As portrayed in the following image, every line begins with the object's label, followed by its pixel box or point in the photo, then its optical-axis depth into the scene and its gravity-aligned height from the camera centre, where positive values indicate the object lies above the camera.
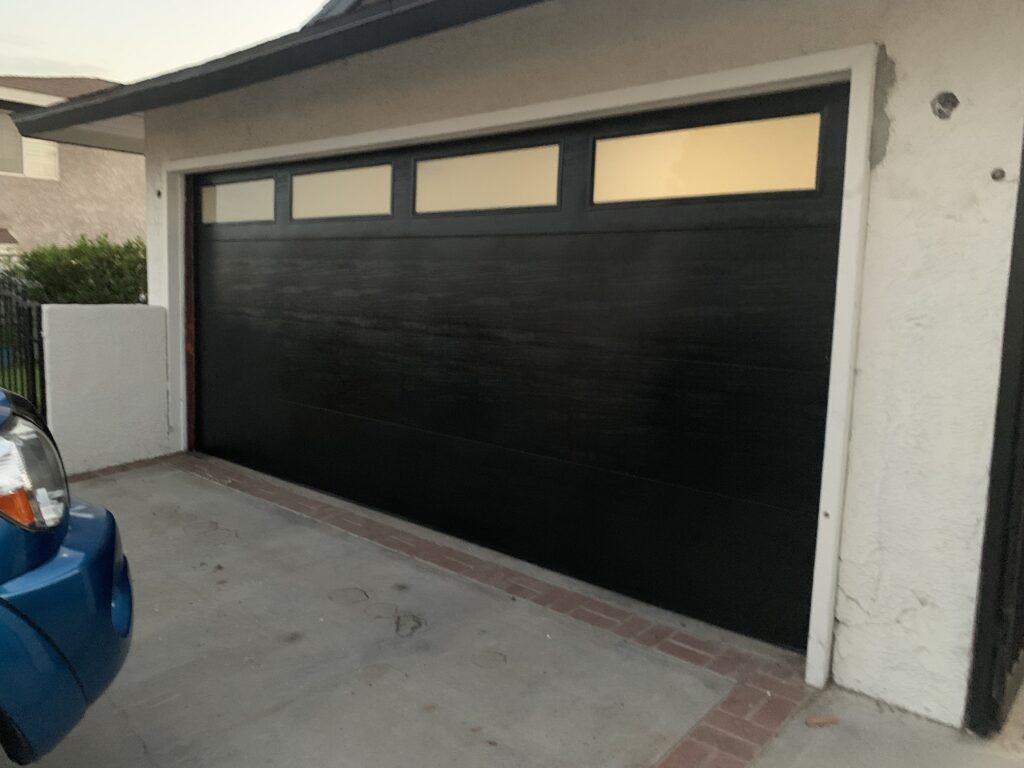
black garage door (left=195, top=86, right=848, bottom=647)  3.43 -0.24
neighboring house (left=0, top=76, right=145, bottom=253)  15.78 +2.05
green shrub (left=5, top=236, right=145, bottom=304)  10.45 +0.13
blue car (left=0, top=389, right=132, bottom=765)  1.88 -0.81
